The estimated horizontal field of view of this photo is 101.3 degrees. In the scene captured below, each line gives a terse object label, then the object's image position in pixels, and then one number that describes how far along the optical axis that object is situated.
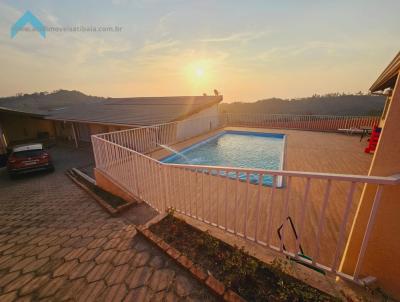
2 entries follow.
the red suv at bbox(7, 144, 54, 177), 8.53
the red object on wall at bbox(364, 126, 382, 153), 7.00
